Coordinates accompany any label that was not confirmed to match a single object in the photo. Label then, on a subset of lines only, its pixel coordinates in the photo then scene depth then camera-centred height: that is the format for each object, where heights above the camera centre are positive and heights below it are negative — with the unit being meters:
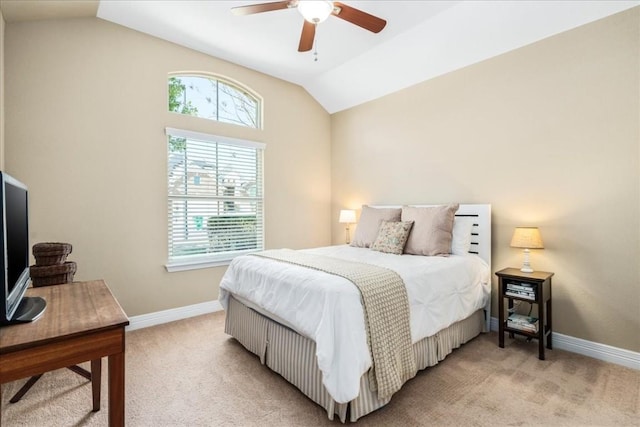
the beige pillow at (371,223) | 3.55 -0.18
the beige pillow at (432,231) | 3.00 -0.23
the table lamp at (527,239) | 2.69 -0.27
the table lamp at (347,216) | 4.48 -0.11
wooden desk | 1.07 -0.49
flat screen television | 1.11 -0.22
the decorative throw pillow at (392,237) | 3.15 -0.30
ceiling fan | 2.10 +1.37
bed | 1.74 -0.71
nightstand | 2.59 -0.76
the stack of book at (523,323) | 2.68 -1.00
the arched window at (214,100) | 3.63 +1.35
